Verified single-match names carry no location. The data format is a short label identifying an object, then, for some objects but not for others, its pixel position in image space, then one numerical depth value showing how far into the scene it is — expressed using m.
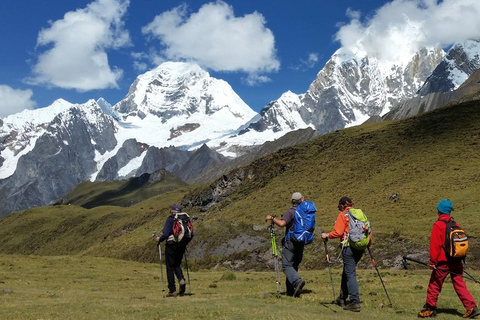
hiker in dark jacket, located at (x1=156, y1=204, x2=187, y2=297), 20.05
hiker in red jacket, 14.79
